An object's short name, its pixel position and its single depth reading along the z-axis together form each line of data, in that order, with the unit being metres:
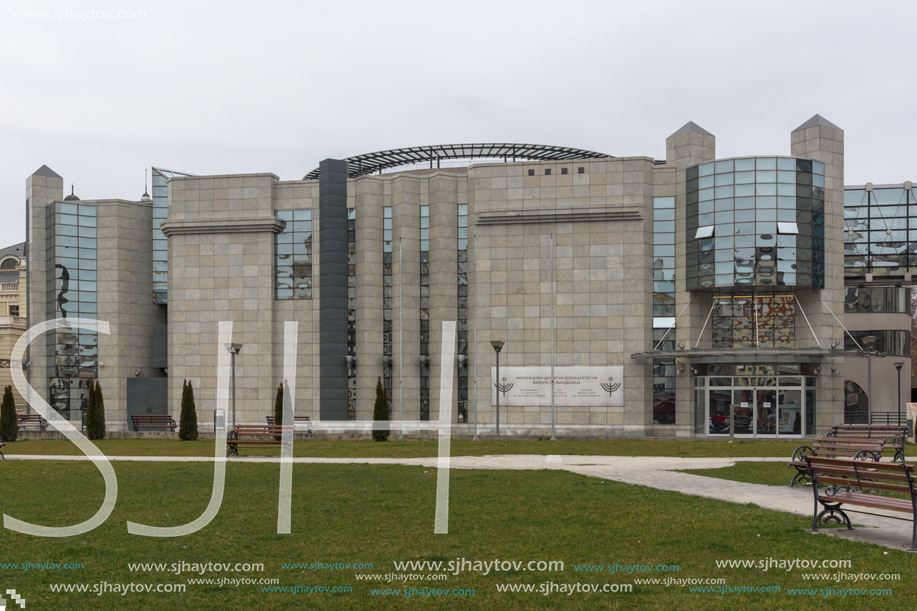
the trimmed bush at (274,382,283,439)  42.28
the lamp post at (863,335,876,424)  57.21
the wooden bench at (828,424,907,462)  22.08
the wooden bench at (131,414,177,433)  46.47
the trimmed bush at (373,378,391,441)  42.28
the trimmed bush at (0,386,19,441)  41.00
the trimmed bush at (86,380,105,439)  41.94
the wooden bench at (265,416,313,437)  45.06
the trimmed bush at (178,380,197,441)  41.41
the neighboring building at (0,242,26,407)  70.00
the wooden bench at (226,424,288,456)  28.03
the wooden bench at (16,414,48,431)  50.38
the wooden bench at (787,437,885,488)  17.09
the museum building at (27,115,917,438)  44.34
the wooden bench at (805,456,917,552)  10.41
